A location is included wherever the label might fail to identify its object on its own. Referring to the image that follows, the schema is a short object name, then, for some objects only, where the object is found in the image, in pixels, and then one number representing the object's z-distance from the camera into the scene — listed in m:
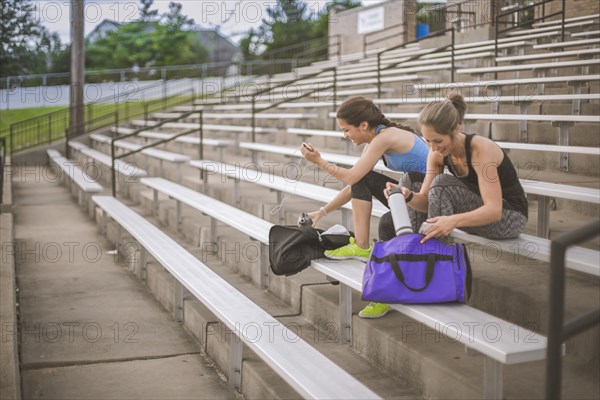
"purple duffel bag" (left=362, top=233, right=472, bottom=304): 2.81
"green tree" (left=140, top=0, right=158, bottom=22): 42.05
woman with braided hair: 3.66
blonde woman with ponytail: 2.98
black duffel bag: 3.61
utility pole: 16.23
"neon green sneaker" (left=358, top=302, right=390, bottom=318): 3.53
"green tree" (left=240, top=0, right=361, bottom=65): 35.22
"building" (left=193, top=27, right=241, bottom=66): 43.16
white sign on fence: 19.50
